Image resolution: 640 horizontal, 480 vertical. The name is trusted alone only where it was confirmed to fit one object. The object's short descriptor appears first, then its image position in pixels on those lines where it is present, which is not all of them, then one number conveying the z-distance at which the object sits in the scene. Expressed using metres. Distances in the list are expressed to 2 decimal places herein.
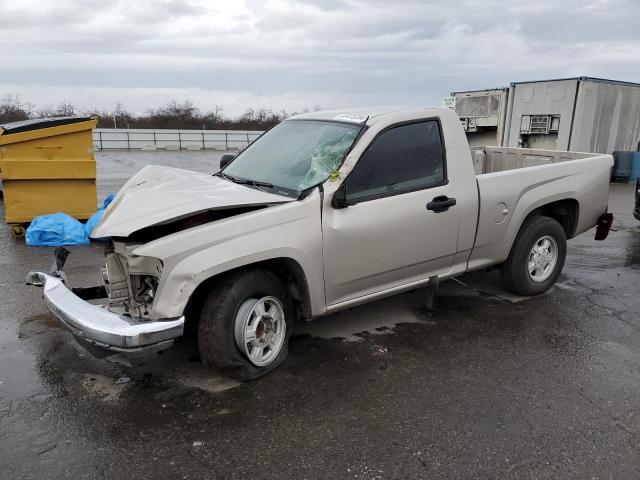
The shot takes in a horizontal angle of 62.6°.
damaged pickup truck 3.28
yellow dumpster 7.67
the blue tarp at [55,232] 7.29
